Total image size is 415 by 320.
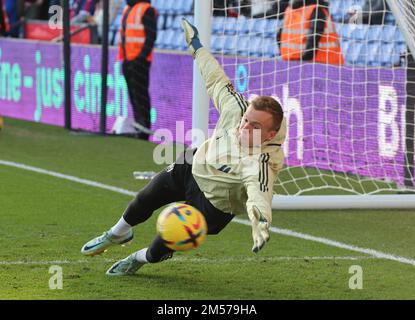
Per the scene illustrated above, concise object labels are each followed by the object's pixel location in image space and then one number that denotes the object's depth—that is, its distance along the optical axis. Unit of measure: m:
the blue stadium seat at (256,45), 12.41
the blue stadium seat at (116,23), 17.50
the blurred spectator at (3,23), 18.19
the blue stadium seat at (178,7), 16.56
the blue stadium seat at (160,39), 16.77
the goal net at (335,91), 10.17
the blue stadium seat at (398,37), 11.40
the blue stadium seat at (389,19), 12.55
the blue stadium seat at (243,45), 12.37
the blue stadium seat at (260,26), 12.22
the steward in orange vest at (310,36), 11.04
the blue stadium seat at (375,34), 11.30
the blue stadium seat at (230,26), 12.75
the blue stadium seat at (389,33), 11.60
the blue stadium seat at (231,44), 11.82
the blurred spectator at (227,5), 10.09
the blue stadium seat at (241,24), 12.21
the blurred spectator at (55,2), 18.03
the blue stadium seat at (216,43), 13.12
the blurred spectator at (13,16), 18.88
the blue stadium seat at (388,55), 11.24
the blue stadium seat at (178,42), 16.19
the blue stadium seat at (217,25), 13.06
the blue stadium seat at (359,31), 11.47
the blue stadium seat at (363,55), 11.24
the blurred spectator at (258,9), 11.44
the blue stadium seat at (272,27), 12.00
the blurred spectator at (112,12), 17.78
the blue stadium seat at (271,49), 11.71
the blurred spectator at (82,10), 17.59
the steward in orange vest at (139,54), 13.62
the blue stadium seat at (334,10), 12.41
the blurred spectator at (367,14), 11.23
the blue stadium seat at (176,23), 16.59
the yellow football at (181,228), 5.63
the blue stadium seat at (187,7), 16.27
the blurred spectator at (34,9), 19.34
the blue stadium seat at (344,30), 11.72
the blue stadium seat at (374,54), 11.23
